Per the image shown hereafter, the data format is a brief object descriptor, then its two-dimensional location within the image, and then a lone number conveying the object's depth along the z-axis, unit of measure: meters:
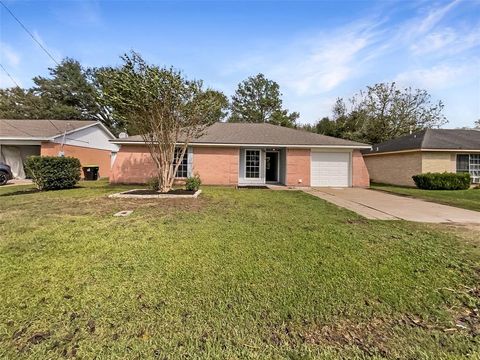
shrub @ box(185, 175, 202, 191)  10.59
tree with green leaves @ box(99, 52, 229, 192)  8.57
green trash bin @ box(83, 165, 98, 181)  17.89
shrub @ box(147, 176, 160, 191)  10.55
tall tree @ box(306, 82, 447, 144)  29.00
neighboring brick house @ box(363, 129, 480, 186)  15.69
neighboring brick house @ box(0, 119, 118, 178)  17.52
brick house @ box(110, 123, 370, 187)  14.48
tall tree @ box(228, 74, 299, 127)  36.38
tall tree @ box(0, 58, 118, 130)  31.59
